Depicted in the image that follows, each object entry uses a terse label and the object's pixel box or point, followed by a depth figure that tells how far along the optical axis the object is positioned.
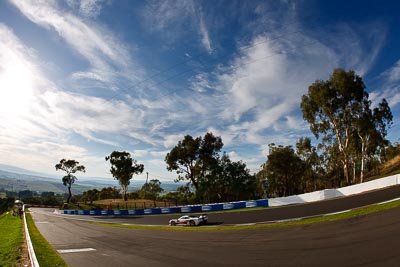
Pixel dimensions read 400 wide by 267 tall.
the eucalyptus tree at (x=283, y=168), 63.56
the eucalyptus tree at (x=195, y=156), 64.88
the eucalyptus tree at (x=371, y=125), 48.81
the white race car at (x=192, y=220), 29.11
